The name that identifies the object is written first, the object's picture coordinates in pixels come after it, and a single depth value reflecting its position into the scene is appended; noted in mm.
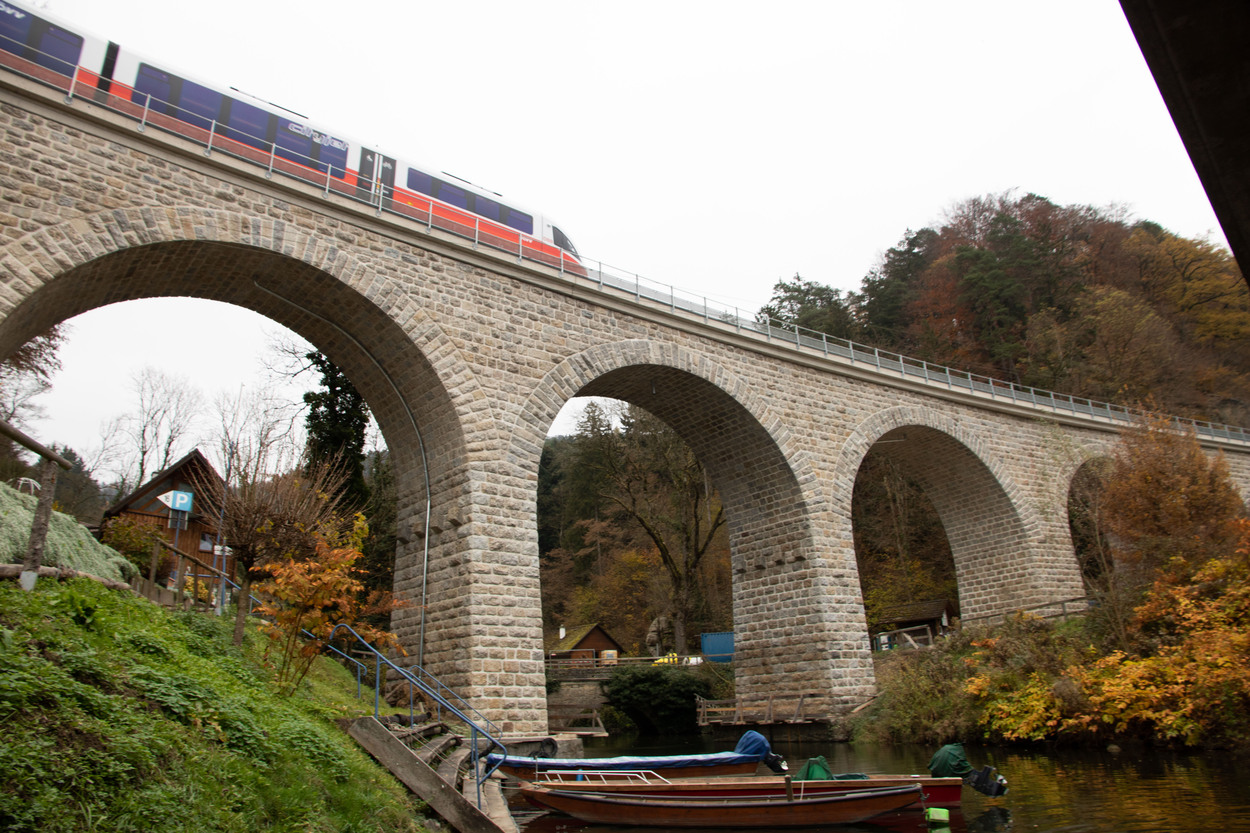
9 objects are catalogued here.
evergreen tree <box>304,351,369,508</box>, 17969
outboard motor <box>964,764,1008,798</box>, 8609
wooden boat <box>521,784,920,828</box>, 7297
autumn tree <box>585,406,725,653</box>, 25755
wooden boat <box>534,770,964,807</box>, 7496
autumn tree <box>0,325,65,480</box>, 17672
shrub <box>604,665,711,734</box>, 21656
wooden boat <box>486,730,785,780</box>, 8531
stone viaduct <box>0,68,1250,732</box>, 9883
